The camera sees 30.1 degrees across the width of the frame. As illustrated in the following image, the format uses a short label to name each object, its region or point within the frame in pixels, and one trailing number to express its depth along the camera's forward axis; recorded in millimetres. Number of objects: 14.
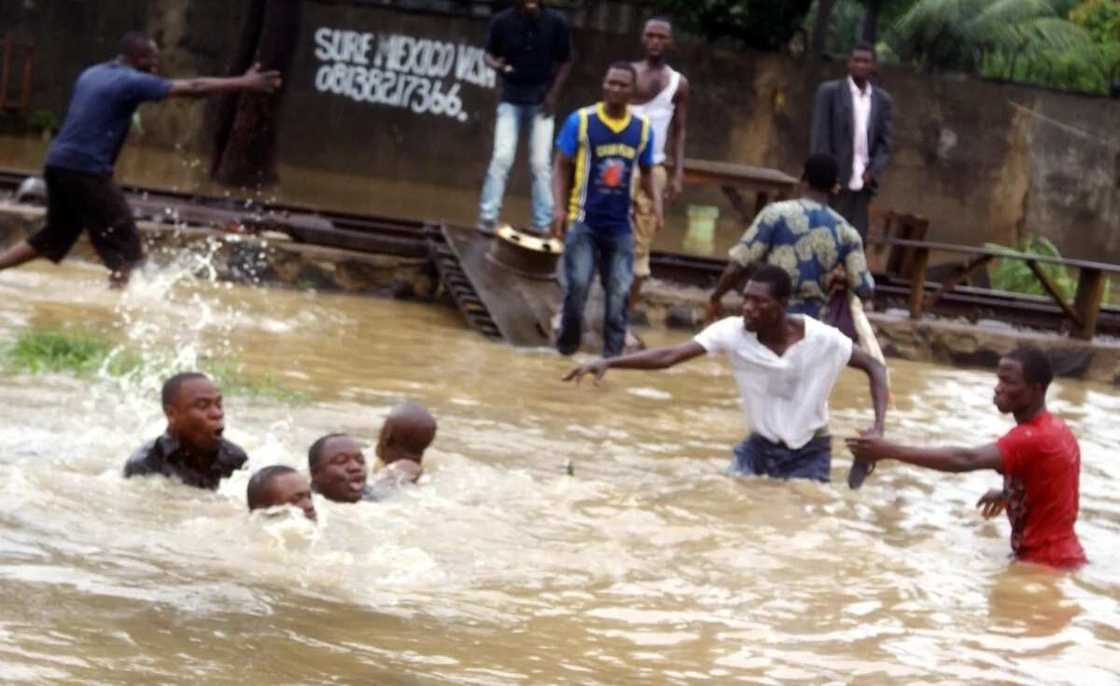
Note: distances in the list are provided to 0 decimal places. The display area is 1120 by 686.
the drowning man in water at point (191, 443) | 8320
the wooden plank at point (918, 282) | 15750
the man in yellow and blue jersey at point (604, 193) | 12641
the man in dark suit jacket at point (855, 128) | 14688
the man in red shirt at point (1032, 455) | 8383
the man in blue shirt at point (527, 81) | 15859
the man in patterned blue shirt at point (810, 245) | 10523
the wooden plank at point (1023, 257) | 15516
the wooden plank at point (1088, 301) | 15969
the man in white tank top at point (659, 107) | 14016
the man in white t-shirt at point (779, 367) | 9320
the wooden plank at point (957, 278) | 16125
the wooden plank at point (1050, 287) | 15867
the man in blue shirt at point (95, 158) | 12195
